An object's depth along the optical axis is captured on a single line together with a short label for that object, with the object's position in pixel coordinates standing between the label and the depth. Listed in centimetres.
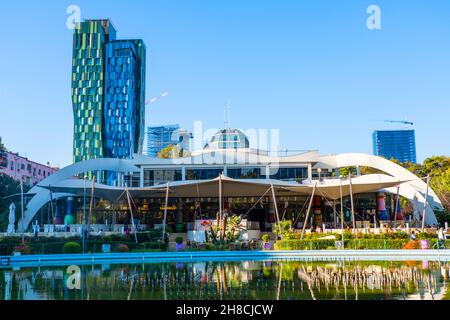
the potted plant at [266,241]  3052
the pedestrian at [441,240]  2764
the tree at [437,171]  4832
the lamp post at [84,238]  2798
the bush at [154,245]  2937
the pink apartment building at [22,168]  6625
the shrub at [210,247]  2958
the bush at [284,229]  3167
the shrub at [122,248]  2842
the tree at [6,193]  4505
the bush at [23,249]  2573
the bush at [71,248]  2698
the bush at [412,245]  2736
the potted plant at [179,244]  3018
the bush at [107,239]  2945
